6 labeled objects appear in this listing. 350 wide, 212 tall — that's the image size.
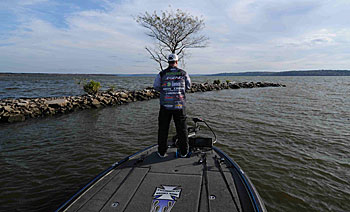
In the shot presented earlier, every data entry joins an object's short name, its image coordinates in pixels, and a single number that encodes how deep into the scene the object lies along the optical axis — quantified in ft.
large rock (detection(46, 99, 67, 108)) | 43.75
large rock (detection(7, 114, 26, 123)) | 35.42
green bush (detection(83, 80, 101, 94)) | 64.23
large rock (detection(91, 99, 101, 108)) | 50.46
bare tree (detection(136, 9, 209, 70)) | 62.23
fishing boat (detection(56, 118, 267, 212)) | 9.03
